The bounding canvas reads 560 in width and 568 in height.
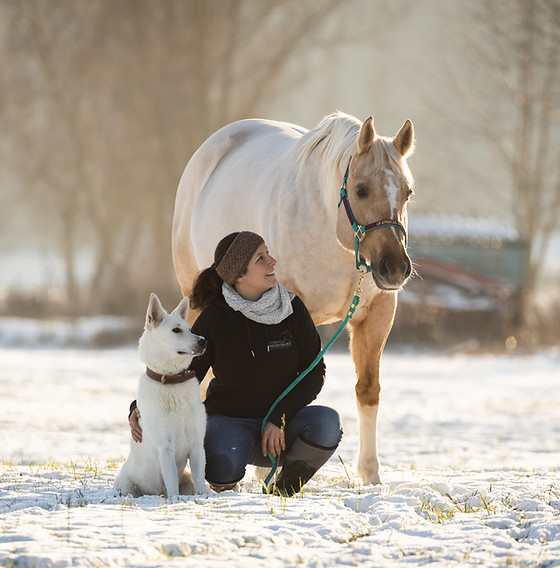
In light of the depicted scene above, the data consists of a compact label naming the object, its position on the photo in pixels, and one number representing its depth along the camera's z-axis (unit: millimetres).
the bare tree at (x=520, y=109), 44281
